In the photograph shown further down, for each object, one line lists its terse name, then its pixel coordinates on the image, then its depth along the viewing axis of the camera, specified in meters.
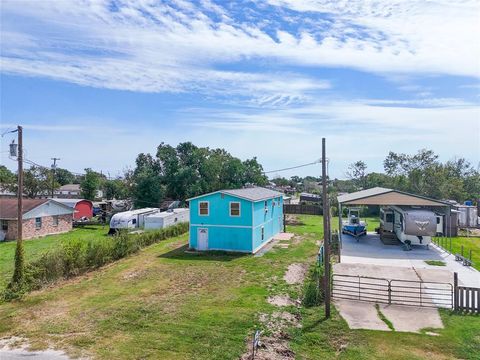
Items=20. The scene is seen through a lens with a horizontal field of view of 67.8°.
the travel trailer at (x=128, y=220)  33.34
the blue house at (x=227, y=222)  23.92
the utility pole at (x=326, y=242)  12.31
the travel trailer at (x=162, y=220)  32.50
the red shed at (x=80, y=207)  39.59
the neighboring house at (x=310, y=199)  55.43
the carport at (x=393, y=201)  23.70
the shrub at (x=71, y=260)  16.22
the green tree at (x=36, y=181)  54.22
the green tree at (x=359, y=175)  73.13
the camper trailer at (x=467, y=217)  34.25
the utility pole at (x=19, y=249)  15.79
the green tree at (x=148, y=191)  47.94
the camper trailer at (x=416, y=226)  23.66
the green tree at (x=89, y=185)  51.37
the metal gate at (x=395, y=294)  13.58
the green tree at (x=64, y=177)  97.35
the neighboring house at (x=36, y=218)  29.73
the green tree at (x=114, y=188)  64.00
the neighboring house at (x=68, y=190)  78.59
